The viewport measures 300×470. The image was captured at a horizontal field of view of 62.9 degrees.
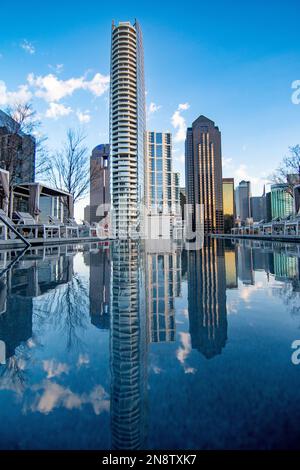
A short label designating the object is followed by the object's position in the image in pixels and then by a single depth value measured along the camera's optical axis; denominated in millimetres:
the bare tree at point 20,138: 13312
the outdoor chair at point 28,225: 8398
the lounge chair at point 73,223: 12642
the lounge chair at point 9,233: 5773
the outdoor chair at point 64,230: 10969
